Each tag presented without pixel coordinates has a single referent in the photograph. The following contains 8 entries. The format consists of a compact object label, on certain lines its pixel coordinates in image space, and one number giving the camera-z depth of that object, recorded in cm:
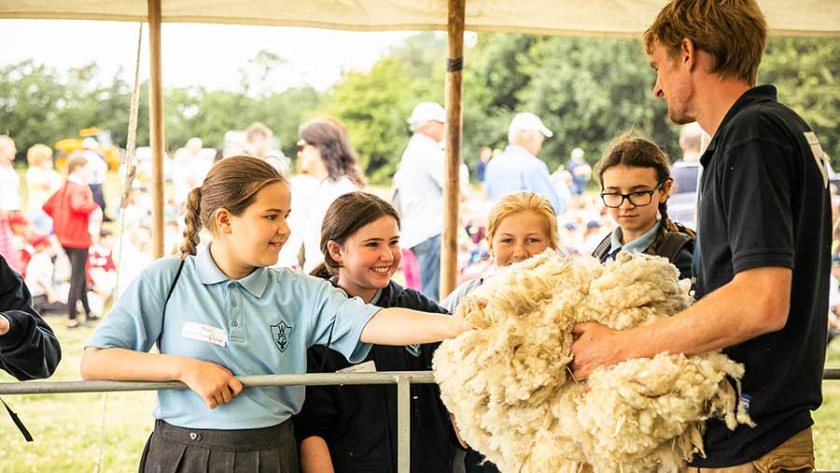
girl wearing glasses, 371
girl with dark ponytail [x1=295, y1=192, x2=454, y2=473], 301
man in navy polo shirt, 195
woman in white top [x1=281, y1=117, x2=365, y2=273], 793
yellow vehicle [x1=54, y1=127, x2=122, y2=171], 1328
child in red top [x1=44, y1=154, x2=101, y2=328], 958
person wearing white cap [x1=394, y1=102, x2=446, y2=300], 825
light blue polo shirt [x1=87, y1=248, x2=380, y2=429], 263
